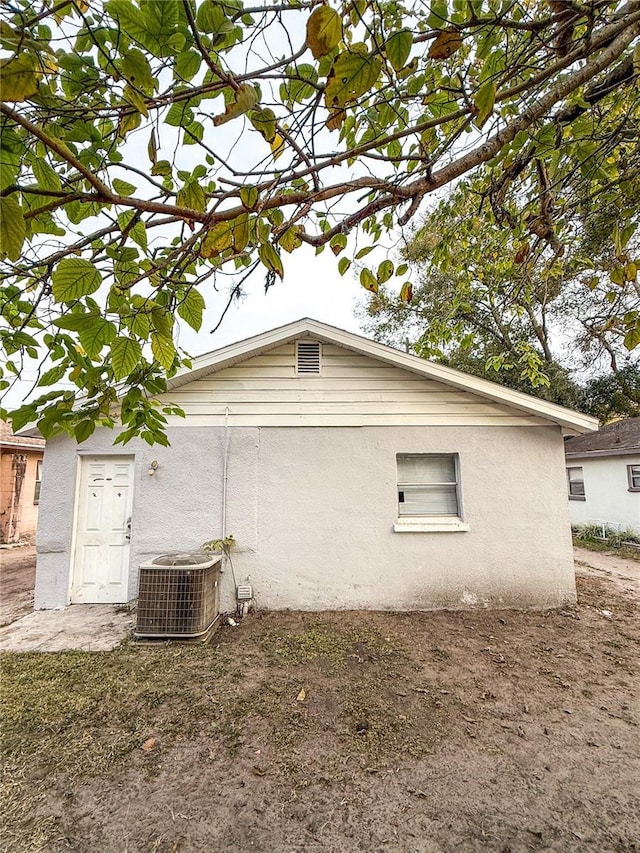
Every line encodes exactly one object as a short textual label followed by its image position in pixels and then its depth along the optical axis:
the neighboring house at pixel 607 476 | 11.39
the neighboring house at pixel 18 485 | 11.28
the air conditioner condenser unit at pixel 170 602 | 4.57
